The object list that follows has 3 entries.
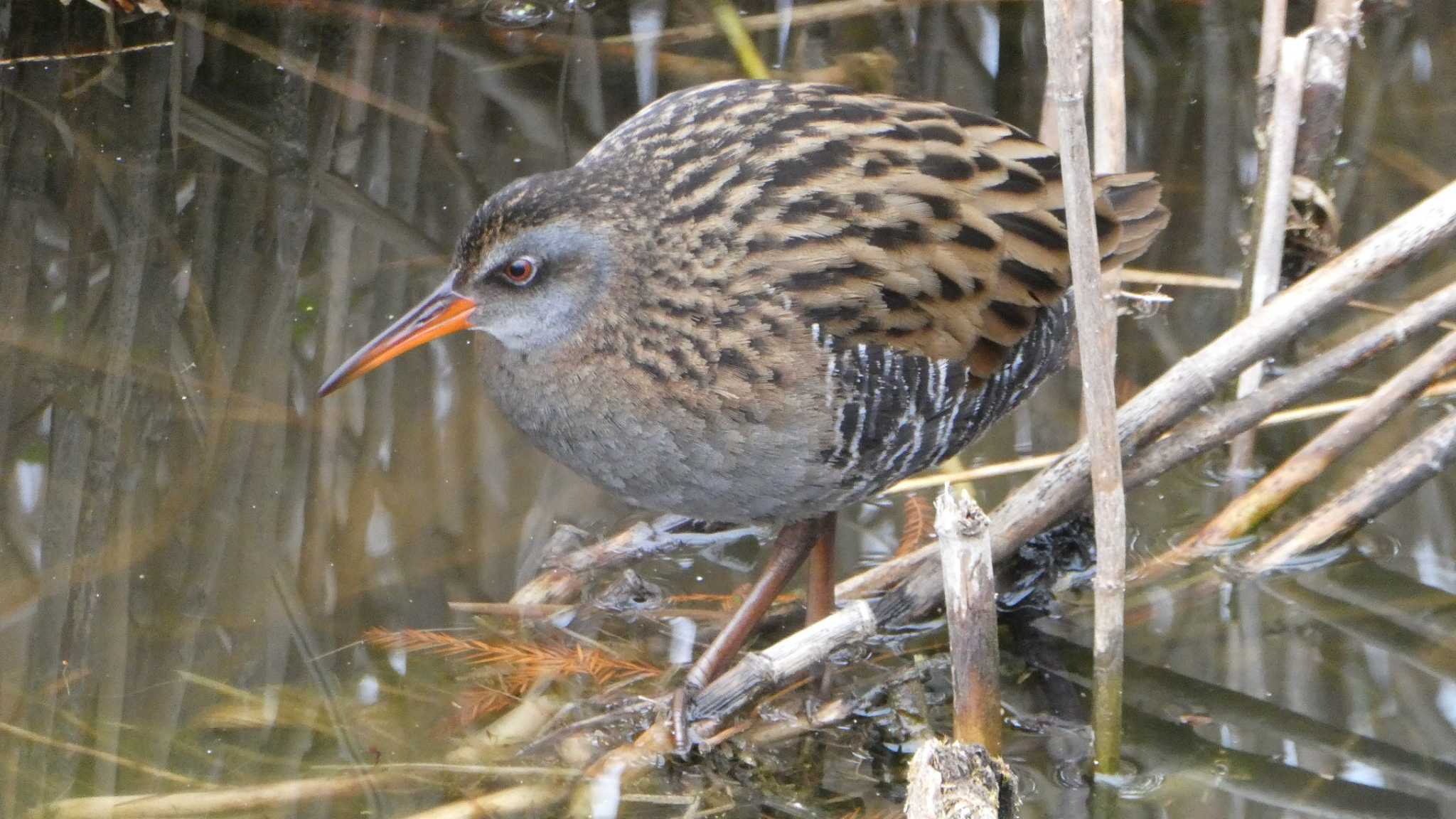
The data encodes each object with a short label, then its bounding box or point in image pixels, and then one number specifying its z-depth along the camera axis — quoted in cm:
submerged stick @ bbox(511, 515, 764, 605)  684
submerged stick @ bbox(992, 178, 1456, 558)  629
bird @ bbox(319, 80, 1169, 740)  573
